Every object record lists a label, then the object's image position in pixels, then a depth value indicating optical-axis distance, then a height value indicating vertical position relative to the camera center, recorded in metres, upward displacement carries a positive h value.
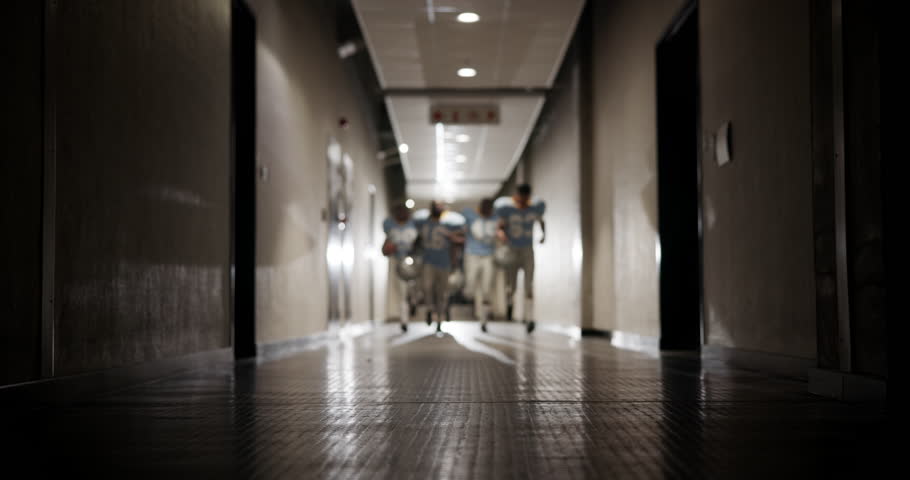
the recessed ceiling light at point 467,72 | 10.48 +2.51
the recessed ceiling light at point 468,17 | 8.27 +2.49
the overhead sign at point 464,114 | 11.83 +2.27
